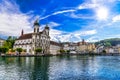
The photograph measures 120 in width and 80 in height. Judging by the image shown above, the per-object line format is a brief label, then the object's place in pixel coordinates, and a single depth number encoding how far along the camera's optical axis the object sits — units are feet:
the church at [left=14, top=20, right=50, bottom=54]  152.50
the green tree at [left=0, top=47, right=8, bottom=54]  130.82
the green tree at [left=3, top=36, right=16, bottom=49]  171.31
